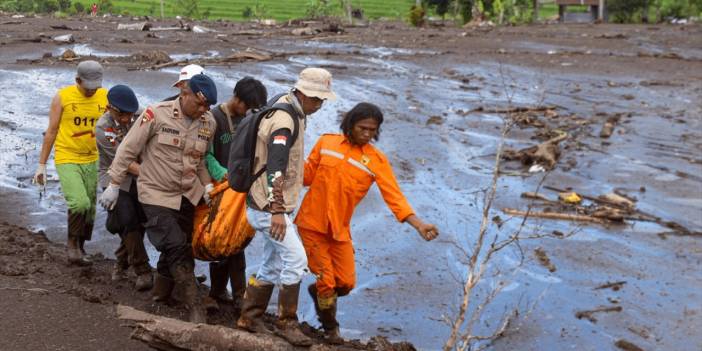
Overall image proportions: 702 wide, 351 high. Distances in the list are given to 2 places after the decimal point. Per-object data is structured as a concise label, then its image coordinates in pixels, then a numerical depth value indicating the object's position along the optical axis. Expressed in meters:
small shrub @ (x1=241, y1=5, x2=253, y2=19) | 61.62
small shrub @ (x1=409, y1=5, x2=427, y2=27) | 43.97
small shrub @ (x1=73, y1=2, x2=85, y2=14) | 51.72
